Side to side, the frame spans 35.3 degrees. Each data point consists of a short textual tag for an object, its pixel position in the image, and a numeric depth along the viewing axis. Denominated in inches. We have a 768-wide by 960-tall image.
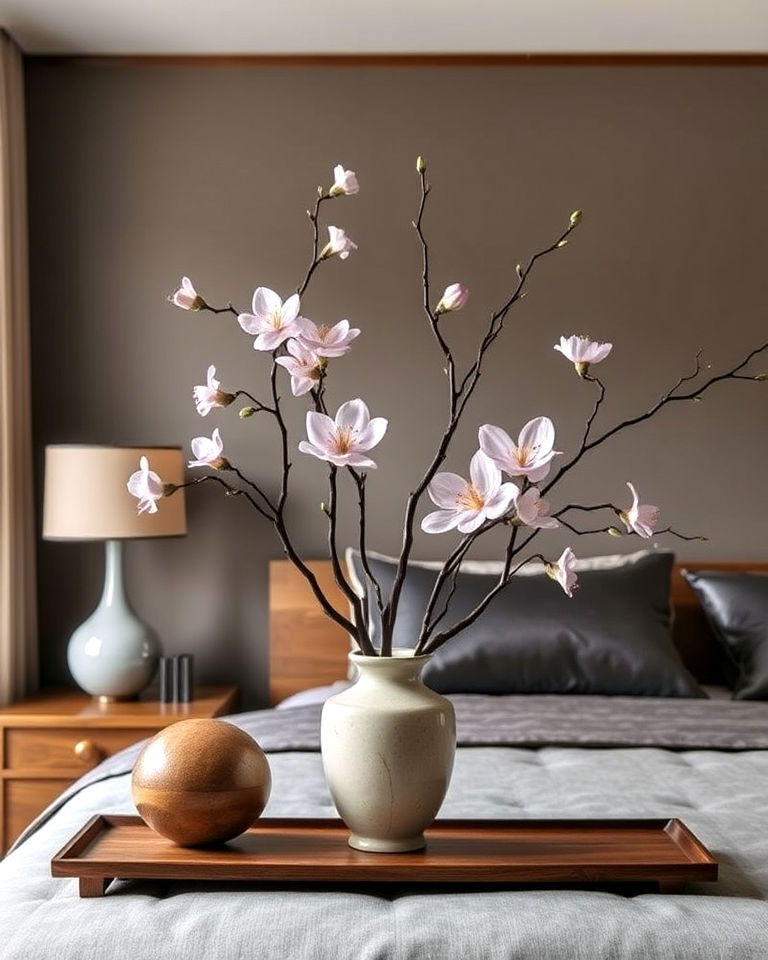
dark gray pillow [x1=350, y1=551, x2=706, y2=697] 121.3
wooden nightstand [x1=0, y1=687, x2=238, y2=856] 129.6
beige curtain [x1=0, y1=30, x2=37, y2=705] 139.3
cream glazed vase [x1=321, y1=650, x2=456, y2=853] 59.2
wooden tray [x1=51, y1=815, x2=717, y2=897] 57.5
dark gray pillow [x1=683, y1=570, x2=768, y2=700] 125.8
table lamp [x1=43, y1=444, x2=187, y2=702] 133.3
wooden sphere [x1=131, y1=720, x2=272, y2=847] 58.6
